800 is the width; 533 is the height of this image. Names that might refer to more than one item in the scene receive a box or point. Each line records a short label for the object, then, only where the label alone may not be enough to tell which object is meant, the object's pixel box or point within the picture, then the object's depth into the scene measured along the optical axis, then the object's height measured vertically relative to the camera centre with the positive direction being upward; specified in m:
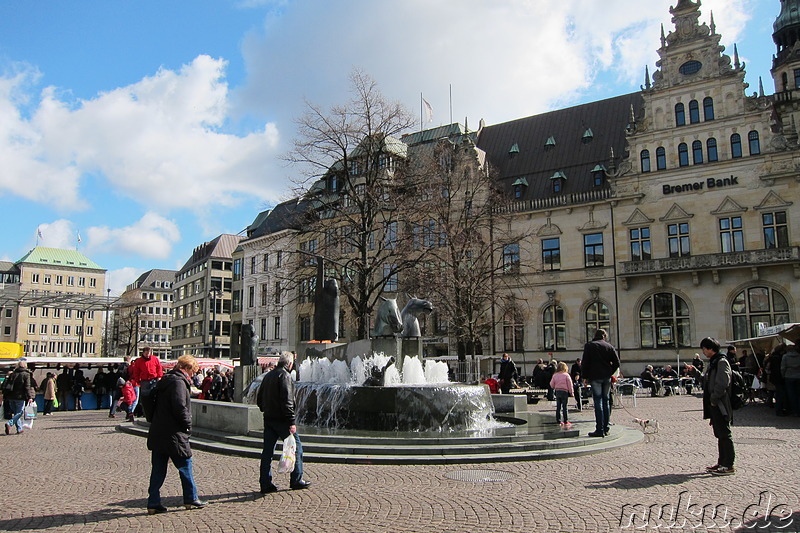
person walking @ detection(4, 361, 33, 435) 15.34 -0.74
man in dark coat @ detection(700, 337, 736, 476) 8.80 -0.65
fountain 13.28 -0.93
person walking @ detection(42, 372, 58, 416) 22.32 -1.01
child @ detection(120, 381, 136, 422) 17.86 -0.96
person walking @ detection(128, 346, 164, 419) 16.27 -0.24
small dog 12.68 -1.29
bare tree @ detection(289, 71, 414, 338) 28.55 +7.47
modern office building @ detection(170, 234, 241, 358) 80.38 +7.63
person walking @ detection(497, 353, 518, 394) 23.37 -0.62
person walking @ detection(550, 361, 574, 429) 14.62 -0.68
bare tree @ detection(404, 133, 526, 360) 31.86 +5.74
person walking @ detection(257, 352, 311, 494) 8.27 -0.71
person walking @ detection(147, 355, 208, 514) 7.26 -0.85
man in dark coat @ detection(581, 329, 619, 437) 11.88 -0.25
